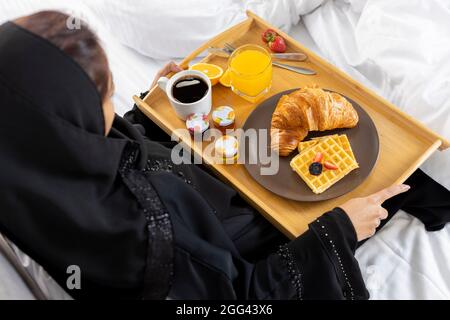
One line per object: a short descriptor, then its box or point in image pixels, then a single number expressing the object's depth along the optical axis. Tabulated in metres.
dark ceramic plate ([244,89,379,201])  1.00
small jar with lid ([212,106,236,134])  1.12
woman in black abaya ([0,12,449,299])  0.61
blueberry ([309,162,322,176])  1.00
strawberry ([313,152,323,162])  1.01
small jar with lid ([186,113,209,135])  1.11
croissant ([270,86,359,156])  1.04
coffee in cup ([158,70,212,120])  1.11
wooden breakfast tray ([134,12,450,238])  1.00
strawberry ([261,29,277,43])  1.27
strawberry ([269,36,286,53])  1.25
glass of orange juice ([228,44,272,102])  1.13
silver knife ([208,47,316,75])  1.21
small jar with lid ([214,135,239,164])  1.07
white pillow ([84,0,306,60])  1.45
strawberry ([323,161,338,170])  0.99
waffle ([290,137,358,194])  0.99
